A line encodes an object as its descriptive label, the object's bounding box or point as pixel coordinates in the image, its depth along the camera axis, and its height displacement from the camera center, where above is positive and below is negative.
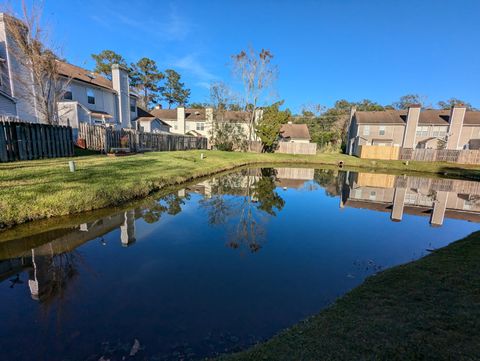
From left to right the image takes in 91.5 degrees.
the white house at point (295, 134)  40.47 +2.25
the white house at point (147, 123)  30.53 +2.38
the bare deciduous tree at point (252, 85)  30.83 +8.23
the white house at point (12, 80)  15.81 +3.89
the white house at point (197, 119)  34.74 +3.78
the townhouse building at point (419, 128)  31.72 +3.30
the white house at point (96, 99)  19.34 +4.02
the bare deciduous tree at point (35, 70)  14.65 +4.52
